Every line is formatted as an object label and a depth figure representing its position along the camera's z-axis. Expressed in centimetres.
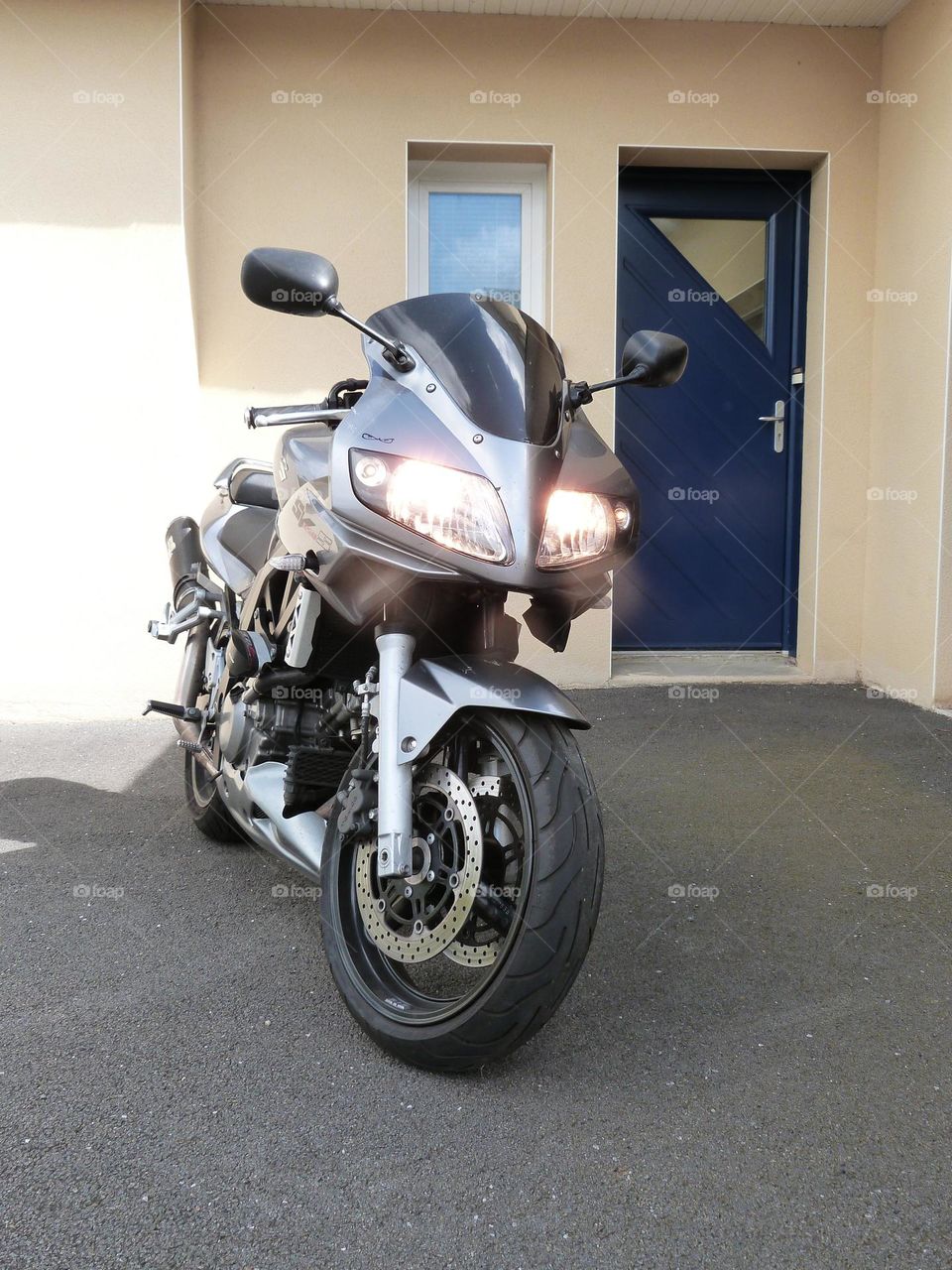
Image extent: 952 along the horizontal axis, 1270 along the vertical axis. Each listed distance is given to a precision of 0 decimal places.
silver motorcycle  170
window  563
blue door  580
